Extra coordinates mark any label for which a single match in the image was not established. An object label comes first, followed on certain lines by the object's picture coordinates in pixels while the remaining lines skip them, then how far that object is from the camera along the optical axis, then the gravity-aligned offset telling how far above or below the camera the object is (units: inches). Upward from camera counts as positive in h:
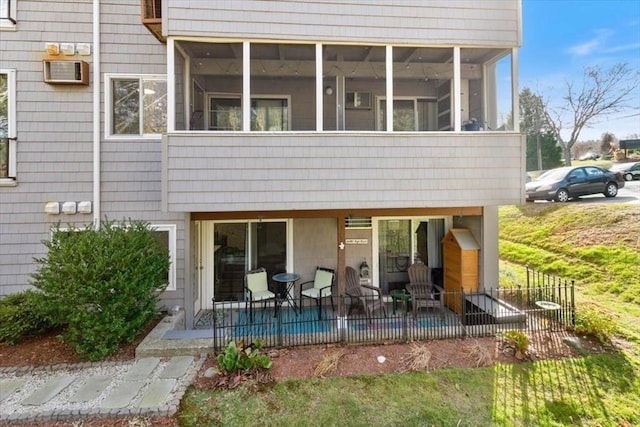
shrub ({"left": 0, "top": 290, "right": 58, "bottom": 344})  228.1 -67.9
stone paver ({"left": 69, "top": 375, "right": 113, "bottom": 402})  176.0 -92.9
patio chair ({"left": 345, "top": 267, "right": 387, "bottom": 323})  280.8 -67.4
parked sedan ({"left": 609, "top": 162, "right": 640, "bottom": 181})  709.9 +97.6
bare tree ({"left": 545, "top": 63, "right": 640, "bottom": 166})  917.8 +342.2
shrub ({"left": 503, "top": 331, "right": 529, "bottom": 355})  218.8 -81.8
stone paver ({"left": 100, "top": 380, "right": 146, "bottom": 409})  170.0 -92.8
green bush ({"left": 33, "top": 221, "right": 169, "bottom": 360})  207.3 -42.0
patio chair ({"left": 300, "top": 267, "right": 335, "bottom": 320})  299.9 -64.5
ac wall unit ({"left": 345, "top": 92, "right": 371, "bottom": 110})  340.2 +120.9
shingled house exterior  247.0 +71.9
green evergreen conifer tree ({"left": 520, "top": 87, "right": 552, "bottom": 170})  1113.4 +348.5
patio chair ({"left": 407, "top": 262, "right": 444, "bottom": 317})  318.5 -61.1
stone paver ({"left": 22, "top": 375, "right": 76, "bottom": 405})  174.6 -93.3
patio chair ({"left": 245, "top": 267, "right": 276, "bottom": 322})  296.0 -63.2
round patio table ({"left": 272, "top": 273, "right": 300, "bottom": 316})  301.2 -65.4
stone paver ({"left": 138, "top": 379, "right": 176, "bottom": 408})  170.2 -92.4
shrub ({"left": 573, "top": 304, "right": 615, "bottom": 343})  241.3 -79.7
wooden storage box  304.0 -43.2
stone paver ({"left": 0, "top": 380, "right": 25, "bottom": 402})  180.2 -93.1
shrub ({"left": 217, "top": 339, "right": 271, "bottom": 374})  193.3 -82.5
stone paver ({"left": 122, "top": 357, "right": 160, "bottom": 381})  194.2 -90.0
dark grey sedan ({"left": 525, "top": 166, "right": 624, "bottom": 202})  550.3 +55.6
